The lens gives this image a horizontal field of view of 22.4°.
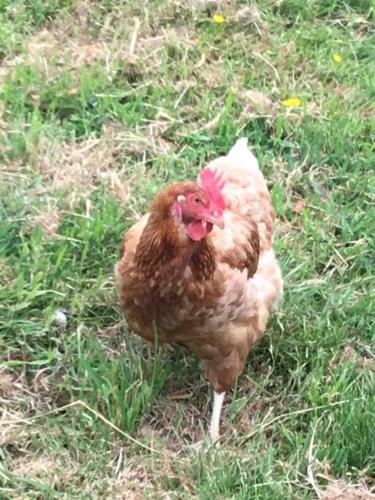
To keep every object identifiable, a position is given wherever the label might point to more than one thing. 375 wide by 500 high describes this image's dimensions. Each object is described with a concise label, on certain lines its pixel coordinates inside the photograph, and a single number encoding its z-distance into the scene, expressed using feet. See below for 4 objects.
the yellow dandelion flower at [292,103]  14.39
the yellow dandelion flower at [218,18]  15.62
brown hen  9.14
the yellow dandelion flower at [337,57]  15.42
